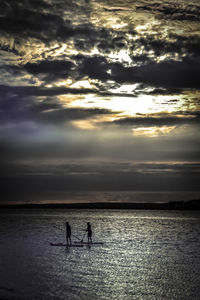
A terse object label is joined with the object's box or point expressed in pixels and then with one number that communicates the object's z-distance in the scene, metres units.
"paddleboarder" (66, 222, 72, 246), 43.95
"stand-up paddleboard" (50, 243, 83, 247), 42.81
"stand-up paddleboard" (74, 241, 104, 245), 45.26
